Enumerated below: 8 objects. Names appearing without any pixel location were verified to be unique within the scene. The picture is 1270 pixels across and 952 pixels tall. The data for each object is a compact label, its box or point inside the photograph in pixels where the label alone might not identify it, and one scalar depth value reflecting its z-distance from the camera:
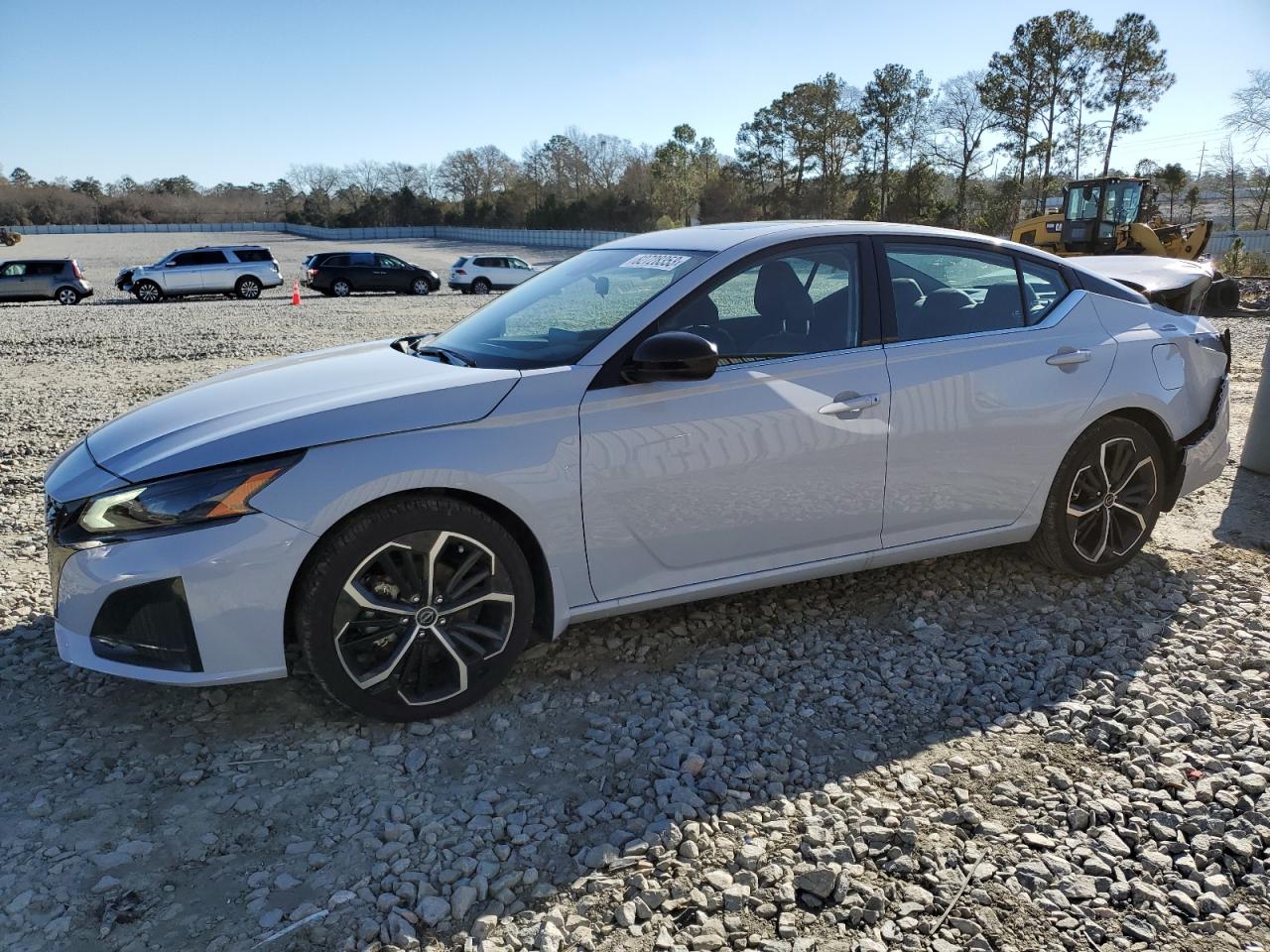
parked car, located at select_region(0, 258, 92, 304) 26.58
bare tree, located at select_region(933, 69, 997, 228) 59.88
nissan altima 2.91
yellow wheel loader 20.41
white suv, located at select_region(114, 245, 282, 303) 27.19
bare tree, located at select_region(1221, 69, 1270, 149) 41.09
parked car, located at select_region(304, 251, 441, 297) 29.92
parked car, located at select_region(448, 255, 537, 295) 31.31
